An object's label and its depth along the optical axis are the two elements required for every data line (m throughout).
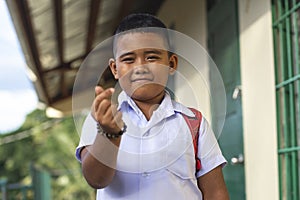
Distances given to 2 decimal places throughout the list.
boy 1.40
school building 3.10
